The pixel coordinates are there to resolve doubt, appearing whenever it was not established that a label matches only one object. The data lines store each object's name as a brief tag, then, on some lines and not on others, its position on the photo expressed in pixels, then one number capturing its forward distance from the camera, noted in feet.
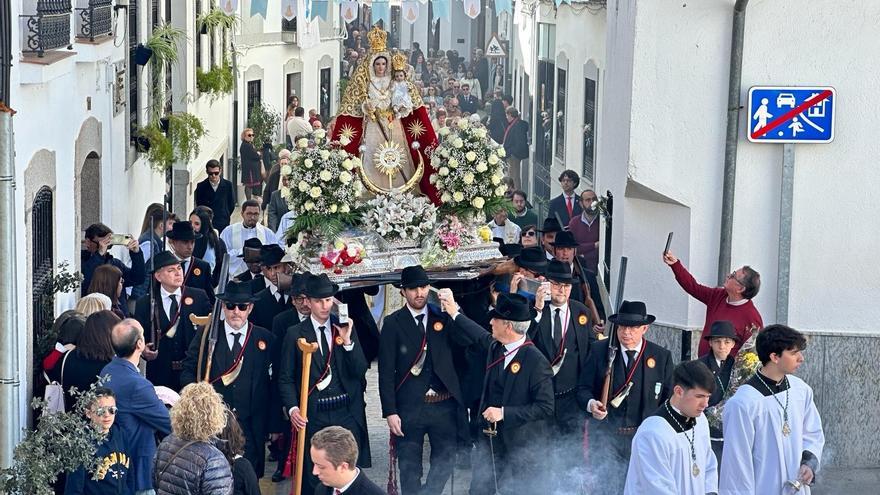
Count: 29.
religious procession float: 42.55
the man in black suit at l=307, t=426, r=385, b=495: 23.17
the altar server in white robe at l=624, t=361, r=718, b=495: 25.82
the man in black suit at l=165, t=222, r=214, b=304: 42.34
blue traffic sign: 39.42
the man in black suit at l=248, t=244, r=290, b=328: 40.19
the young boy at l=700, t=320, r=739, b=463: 34.76
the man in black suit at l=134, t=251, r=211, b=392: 37.29
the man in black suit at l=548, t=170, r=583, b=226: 57.88
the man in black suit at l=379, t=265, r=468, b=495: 35.40
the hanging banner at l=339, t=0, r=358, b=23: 58.43
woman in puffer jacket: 24.76
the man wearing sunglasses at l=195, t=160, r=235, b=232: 60.80
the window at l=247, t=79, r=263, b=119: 104.37
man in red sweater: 37.09
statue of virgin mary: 45.21
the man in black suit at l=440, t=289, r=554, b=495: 32.96
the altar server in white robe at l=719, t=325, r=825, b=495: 29.35
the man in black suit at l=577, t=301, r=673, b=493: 33.96
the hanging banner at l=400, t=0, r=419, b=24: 58.23
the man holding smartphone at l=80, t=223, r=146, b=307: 40.70
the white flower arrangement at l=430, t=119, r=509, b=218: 43.52
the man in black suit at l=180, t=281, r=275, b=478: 34.58
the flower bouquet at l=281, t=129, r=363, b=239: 42.45
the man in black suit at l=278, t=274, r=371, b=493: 34.32
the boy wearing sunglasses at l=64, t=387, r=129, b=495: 28.45
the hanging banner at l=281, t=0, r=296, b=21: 59.16
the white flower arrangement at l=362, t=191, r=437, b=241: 42.98
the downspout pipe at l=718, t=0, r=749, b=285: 39.29
